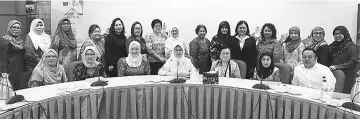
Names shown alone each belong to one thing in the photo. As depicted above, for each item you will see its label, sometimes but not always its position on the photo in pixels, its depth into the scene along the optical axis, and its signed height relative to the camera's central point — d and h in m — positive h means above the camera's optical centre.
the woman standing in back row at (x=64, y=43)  3.84 +0.17
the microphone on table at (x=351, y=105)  1.97 -0.31
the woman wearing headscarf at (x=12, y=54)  3.45 +0.03
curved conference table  2.23 -0.34
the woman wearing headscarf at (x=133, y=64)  3.35 -0.08
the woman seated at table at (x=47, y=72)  2.96 -0.15
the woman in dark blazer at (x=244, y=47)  3.79 +0.12
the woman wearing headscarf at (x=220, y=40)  3.89 +0.21
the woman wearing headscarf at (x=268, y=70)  3.03 -0.13
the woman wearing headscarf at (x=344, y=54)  3.62 +0.03
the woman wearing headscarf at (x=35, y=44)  3.59 +0.15
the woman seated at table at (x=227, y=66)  3.24 -0.10
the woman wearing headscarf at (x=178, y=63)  3.33 -0.07
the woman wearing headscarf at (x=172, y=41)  4.07 +0.21
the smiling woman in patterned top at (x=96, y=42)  3.88 +0.19
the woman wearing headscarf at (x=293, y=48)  3.80 +0.11
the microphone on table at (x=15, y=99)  2.02 -0.28
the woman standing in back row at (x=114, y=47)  3.86 +0.12
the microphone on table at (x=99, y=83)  2.56 -0.22
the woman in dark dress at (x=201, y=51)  4.00 +0.07
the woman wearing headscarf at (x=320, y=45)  3.77 +0.14
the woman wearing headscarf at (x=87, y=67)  3.09 -0.11
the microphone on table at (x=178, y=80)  2.70 -0.20
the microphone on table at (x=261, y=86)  2.49 -0.24
